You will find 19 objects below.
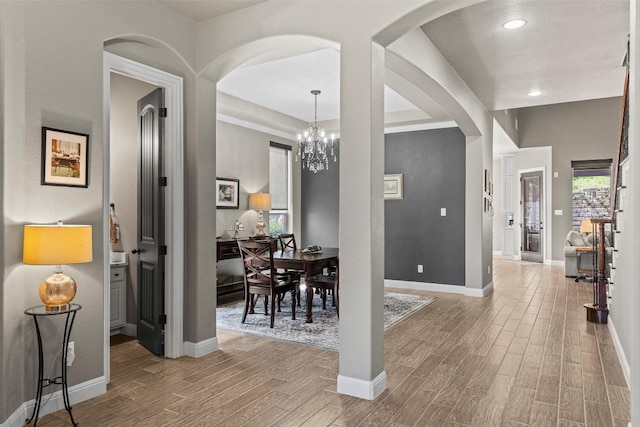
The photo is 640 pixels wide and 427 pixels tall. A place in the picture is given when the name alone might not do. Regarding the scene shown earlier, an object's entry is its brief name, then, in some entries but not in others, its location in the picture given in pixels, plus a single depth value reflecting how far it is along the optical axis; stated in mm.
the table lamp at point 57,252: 2336
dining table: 4730
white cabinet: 4324
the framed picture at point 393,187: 7320
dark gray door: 3672
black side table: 2434
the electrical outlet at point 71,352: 2732
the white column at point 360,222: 2869
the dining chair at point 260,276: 4602
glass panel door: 10597
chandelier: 6043
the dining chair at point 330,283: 4957
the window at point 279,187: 7613
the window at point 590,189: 9781
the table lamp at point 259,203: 6766
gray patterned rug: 4262
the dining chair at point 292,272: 5215
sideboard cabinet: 5762
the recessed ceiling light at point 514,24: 3627
